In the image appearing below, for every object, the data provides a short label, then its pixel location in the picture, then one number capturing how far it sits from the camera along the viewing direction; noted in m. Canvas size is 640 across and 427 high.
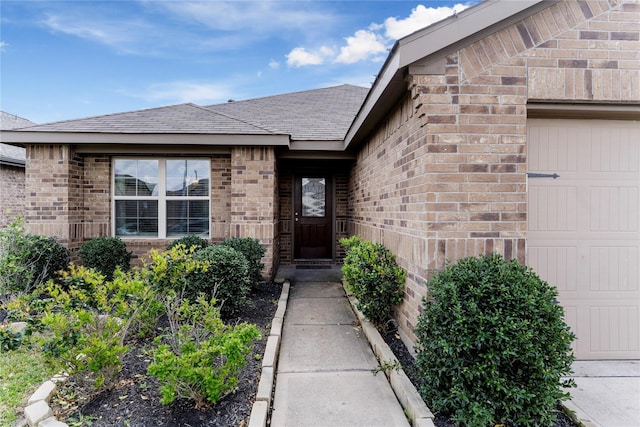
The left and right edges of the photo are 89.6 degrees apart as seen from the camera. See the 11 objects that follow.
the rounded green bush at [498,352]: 2.16
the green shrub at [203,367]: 2.24
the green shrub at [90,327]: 2.41
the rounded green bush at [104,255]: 5.89
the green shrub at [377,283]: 3.76
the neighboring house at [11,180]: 9.11
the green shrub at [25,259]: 4.63
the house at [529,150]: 2.97
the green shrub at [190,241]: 6.17
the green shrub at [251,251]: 5.57
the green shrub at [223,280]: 4.22
